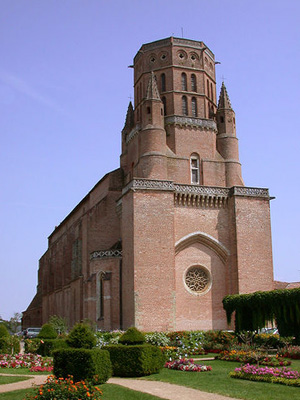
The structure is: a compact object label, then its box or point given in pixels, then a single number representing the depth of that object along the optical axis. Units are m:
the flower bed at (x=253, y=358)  18.44
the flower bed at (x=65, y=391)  11.31
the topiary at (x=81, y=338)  16.31
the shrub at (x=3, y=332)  28.53
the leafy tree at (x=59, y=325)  37.31
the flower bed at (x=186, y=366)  18.44
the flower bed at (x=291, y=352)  21.23
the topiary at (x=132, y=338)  18.56
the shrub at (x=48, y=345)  24.55
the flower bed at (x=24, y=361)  21.43
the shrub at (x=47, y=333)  27.33
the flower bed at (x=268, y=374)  15.20
